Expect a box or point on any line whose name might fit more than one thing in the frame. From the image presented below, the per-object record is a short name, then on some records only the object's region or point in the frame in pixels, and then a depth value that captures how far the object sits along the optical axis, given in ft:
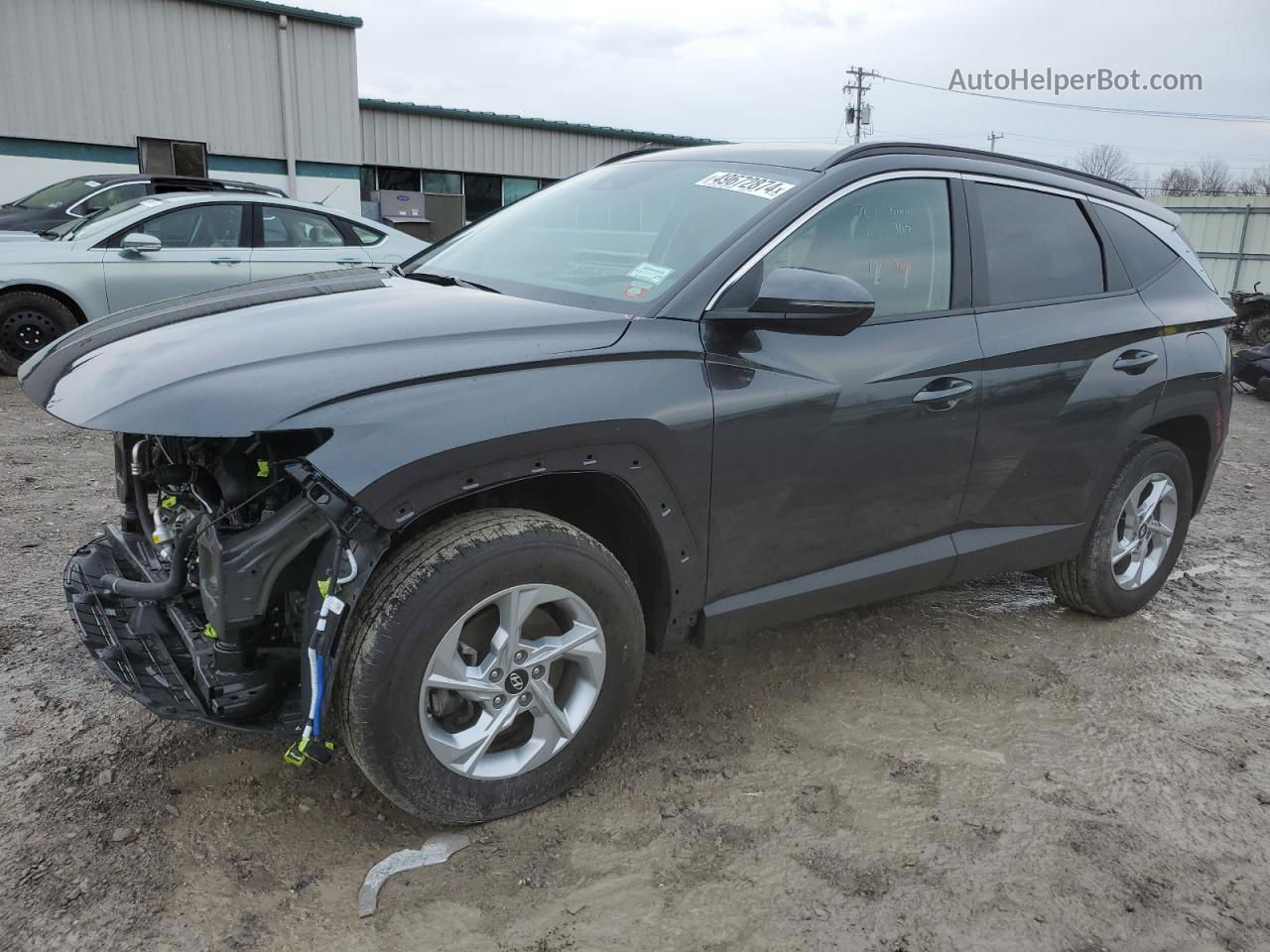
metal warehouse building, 50.96
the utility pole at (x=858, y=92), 163.73
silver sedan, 24.53
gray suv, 7.09
